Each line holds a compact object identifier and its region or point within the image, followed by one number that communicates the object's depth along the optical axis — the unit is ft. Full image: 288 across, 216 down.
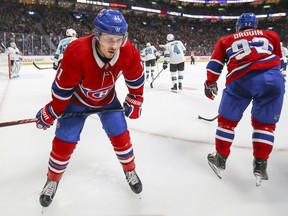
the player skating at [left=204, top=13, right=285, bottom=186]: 6.01
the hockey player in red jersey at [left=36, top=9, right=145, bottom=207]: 4.50
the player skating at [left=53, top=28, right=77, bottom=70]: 15.06
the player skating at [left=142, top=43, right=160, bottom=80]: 27.43
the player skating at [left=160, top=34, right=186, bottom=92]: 20.23
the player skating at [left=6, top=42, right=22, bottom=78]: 26.52
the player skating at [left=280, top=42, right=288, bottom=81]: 27.04
